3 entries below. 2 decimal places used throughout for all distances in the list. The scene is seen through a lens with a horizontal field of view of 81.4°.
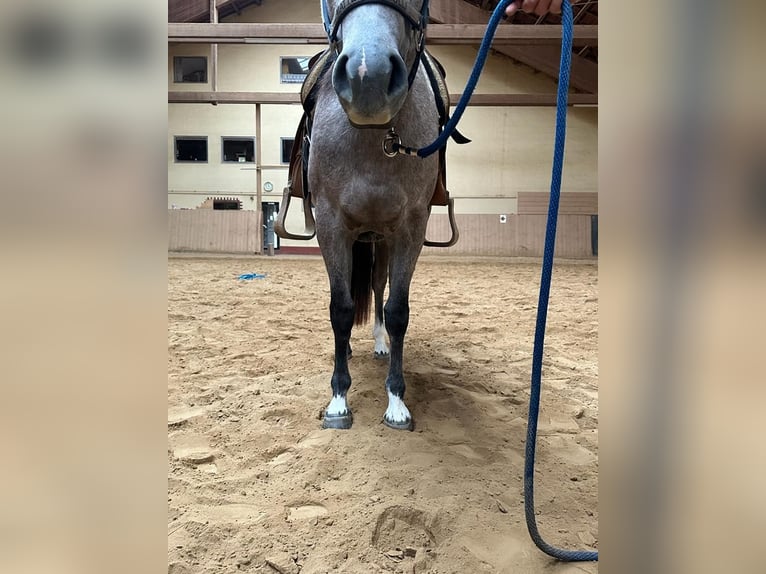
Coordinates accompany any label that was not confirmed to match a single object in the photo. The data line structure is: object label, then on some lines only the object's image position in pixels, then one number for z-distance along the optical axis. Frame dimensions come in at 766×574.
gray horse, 1.25
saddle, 2.00
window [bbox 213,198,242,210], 13.28
